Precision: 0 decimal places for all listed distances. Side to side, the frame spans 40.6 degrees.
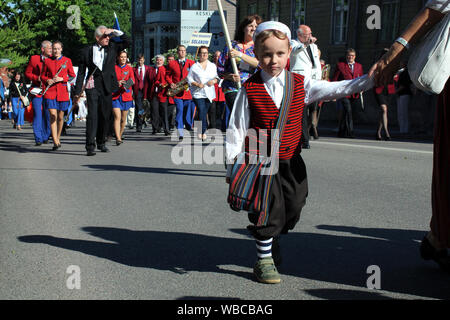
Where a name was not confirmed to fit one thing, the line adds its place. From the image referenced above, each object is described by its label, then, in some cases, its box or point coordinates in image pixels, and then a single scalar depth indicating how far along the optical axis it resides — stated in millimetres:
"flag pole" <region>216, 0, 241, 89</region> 6027
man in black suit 10852
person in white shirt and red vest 3826
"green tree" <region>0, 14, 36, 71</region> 15305
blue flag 10959
